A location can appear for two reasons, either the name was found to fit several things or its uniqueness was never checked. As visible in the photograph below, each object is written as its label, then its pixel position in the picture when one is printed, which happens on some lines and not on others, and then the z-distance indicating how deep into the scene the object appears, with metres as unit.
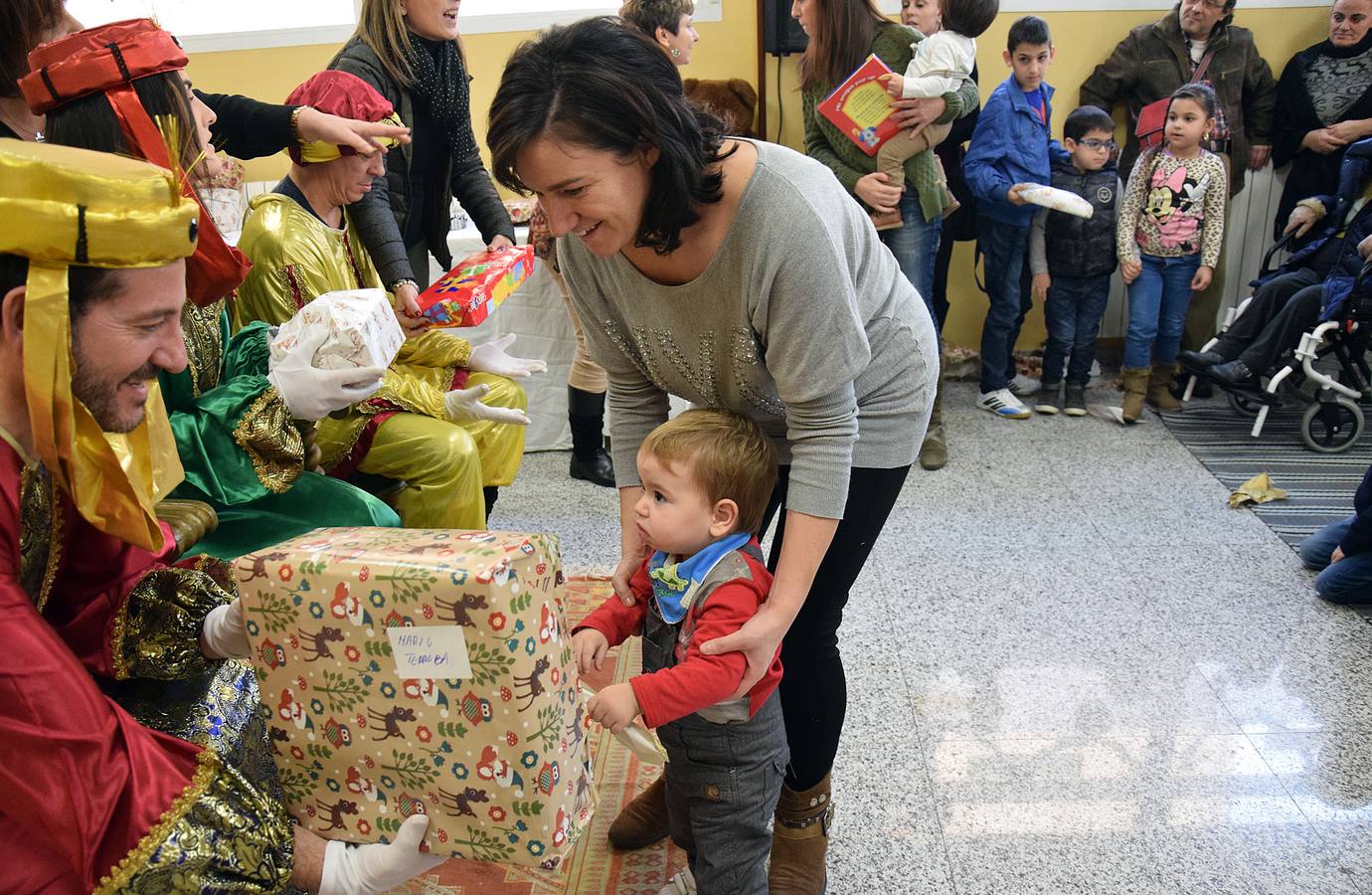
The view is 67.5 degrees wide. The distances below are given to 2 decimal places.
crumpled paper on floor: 3.43
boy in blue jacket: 4.07
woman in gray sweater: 1.23
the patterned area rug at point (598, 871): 1.88
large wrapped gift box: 1.13
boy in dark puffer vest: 4.22
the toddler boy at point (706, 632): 1.38
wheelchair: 3.73
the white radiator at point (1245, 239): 4.77
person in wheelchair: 3.90
